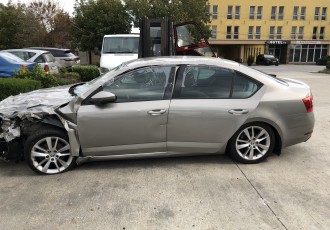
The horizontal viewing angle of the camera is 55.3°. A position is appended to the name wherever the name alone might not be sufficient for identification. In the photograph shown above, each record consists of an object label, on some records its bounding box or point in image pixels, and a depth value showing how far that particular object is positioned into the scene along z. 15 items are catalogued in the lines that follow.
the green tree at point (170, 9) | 28.30
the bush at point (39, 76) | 8.62
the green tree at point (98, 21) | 31.20
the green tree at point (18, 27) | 30.41
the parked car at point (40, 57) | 11.93
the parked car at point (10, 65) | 9.86
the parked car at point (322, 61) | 42.88
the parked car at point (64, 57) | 17.85
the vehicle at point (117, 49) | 10.99
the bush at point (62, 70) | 12.93
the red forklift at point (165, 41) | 9.12
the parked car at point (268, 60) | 40.06
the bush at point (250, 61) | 44.55
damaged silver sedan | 4.03
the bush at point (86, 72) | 13.24
